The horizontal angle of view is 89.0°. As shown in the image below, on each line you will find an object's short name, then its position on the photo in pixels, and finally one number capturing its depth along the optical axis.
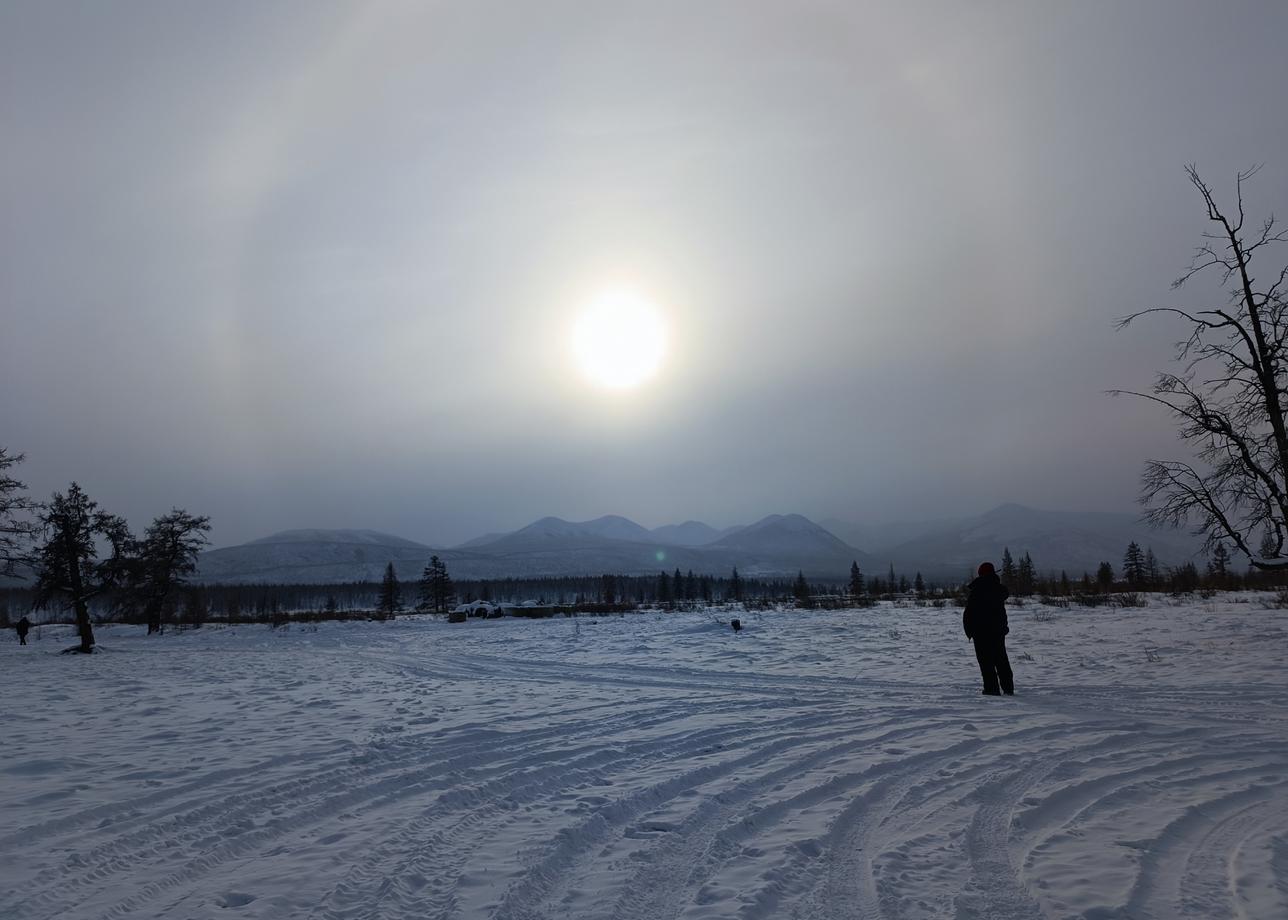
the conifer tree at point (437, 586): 76.03
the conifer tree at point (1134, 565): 59.28
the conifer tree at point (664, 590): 86.74
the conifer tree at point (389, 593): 75.15
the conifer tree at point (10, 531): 25.25
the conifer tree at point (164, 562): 41.12
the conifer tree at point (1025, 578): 51.35
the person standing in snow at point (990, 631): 11.40
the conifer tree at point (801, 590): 72.72
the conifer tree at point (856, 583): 73.94
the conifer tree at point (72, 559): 27.89
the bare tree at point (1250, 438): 12.45
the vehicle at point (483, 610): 45.19
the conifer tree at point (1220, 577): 46.68
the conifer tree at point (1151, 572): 50.84
